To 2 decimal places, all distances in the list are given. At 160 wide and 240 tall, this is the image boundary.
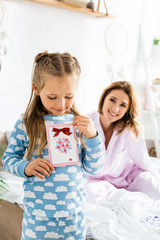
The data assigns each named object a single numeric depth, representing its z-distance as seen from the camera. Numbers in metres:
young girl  1.01
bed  1.40
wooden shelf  2.48
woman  2.10
